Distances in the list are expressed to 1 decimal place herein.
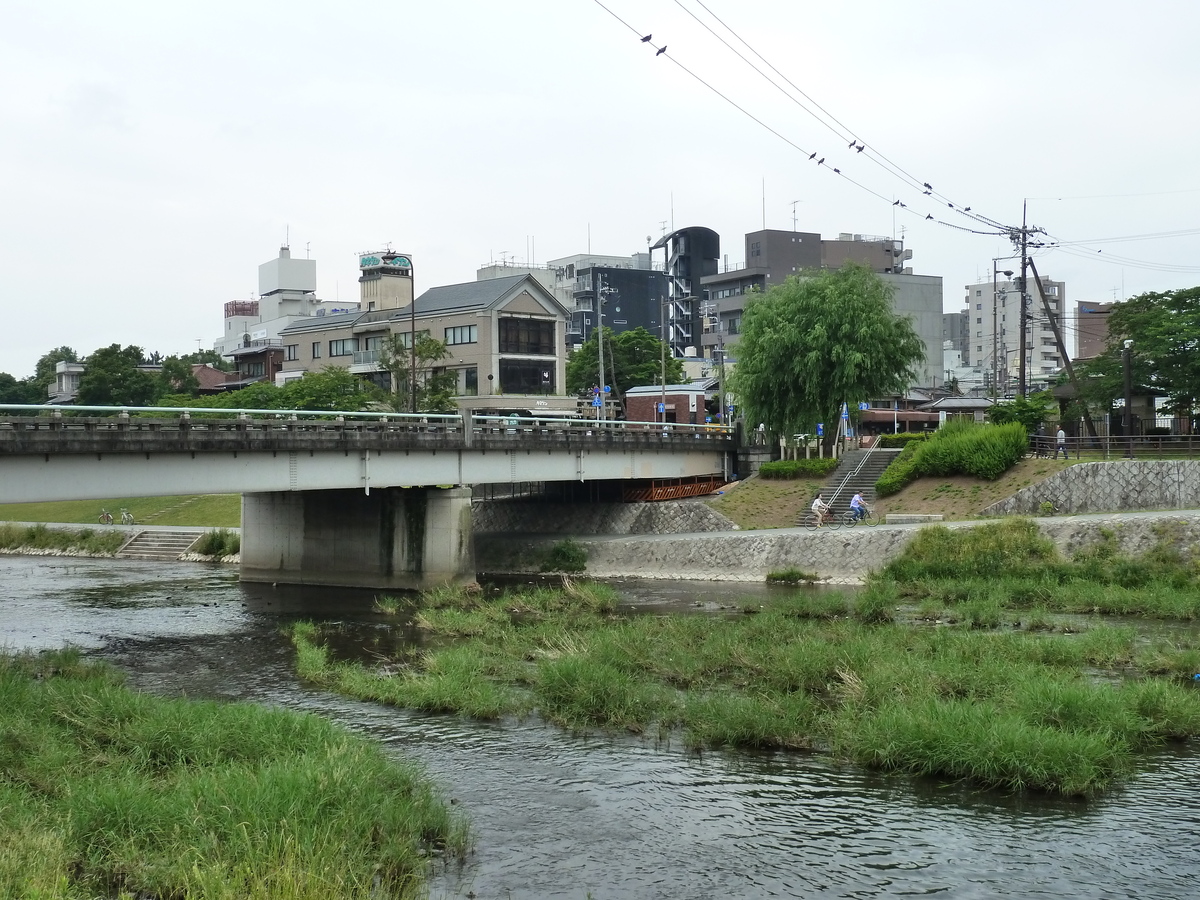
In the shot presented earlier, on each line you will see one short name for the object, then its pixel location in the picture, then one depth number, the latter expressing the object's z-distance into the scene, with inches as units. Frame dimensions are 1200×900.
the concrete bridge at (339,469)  1380.4
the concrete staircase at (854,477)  2210.9
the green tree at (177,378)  4313.5
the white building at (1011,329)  6284.5
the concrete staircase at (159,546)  2591.0
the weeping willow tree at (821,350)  2416.3
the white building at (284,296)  5398.6
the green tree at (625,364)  4500.5
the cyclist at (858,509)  2042.3
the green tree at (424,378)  2918.3
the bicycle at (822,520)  2091.5
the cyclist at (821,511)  2102.6
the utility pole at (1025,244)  2404.0
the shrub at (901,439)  2423.7
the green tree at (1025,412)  2321.6
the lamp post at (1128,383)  2193.7
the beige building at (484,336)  3506.4
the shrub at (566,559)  2142.0
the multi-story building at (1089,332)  5206.7
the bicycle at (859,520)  2033.7
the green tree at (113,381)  3870.6
